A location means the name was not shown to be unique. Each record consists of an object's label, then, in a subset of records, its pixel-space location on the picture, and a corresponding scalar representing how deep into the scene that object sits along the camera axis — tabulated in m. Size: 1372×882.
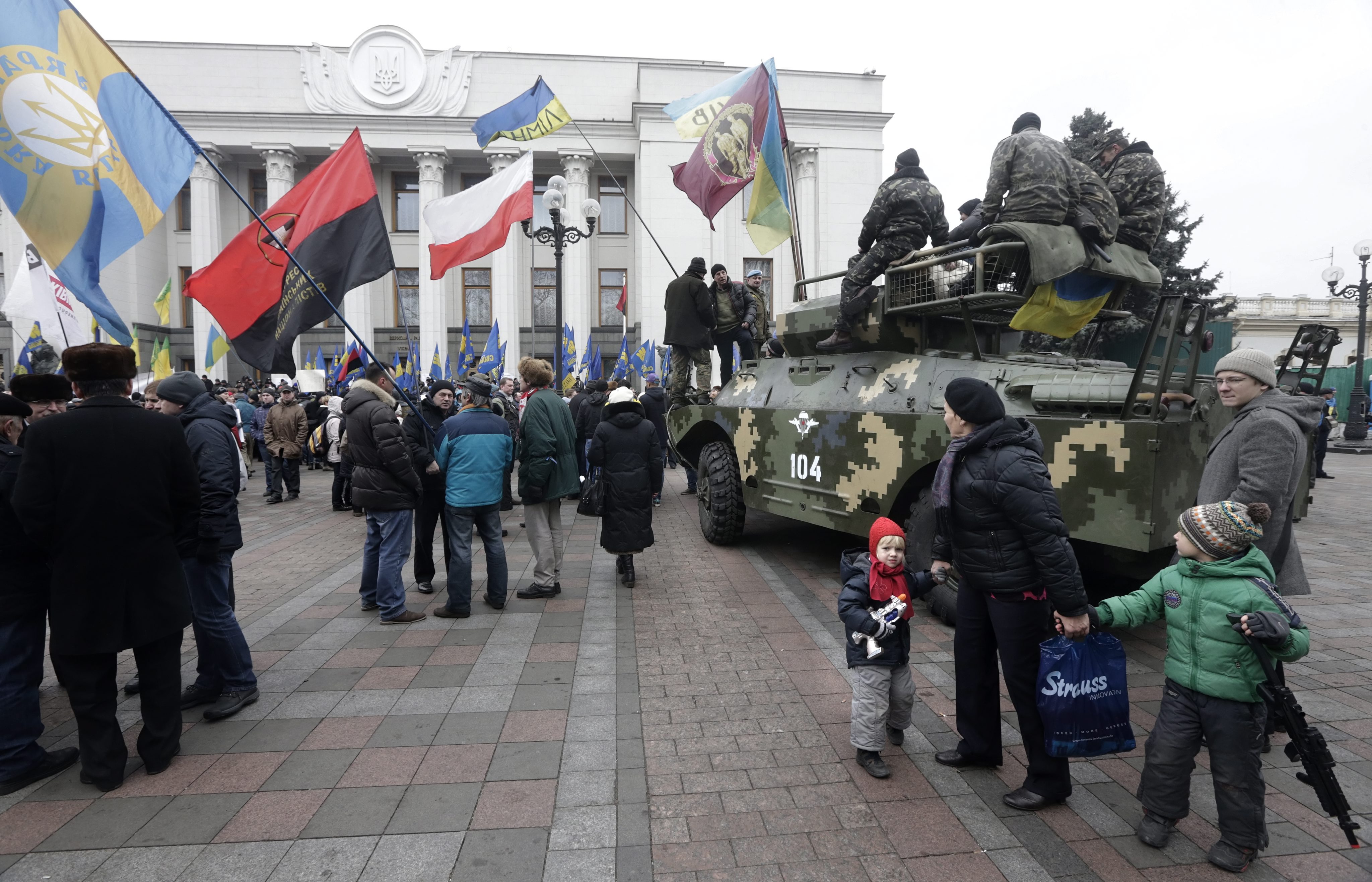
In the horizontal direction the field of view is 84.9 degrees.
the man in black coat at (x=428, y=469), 6.18
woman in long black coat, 6.72
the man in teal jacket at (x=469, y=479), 5.83
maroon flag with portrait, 8.80
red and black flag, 5.61
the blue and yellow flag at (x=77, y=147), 4.21
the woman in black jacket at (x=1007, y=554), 3.05
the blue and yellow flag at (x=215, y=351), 10.85
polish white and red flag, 9.44
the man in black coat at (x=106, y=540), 3.32
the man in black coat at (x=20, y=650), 3.41
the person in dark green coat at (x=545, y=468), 6.27
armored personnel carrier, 4.24
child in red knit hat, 3.43
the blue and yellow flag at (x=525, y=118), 11.12
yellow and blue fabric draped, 5.14
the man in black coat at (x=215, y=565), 4.15
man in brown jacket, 12.07
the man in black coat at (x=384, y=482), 5.53
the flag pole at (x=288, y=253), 5.05
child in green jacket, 2.71
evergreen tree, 21.86
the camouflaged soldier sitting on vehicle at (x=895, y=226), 6.21
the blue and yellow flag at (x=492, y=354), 15.70
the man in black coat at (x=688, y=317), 9.53
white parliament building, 33.03
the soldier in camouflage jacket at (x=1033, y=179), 5.01
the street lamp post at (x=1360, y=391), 20.80
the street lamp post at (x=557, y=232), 12.28
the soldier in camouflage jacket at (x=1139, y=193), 5.52
